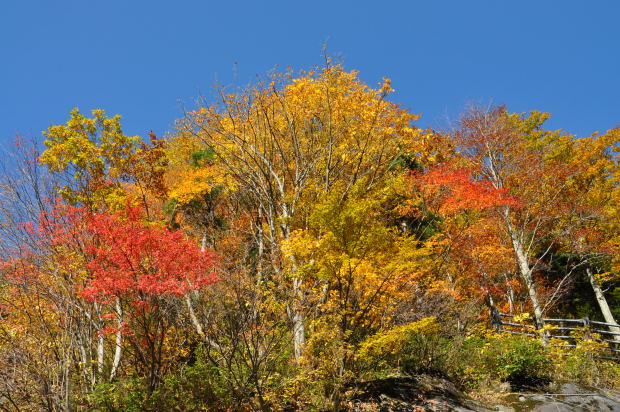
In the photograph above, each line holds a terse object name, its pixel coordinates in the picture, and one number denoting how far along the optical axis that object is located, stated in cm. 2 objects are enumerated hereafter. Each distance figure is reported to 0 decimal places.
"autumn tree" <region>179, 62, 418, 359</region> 1172
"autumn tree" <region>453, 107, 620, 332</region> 1464
